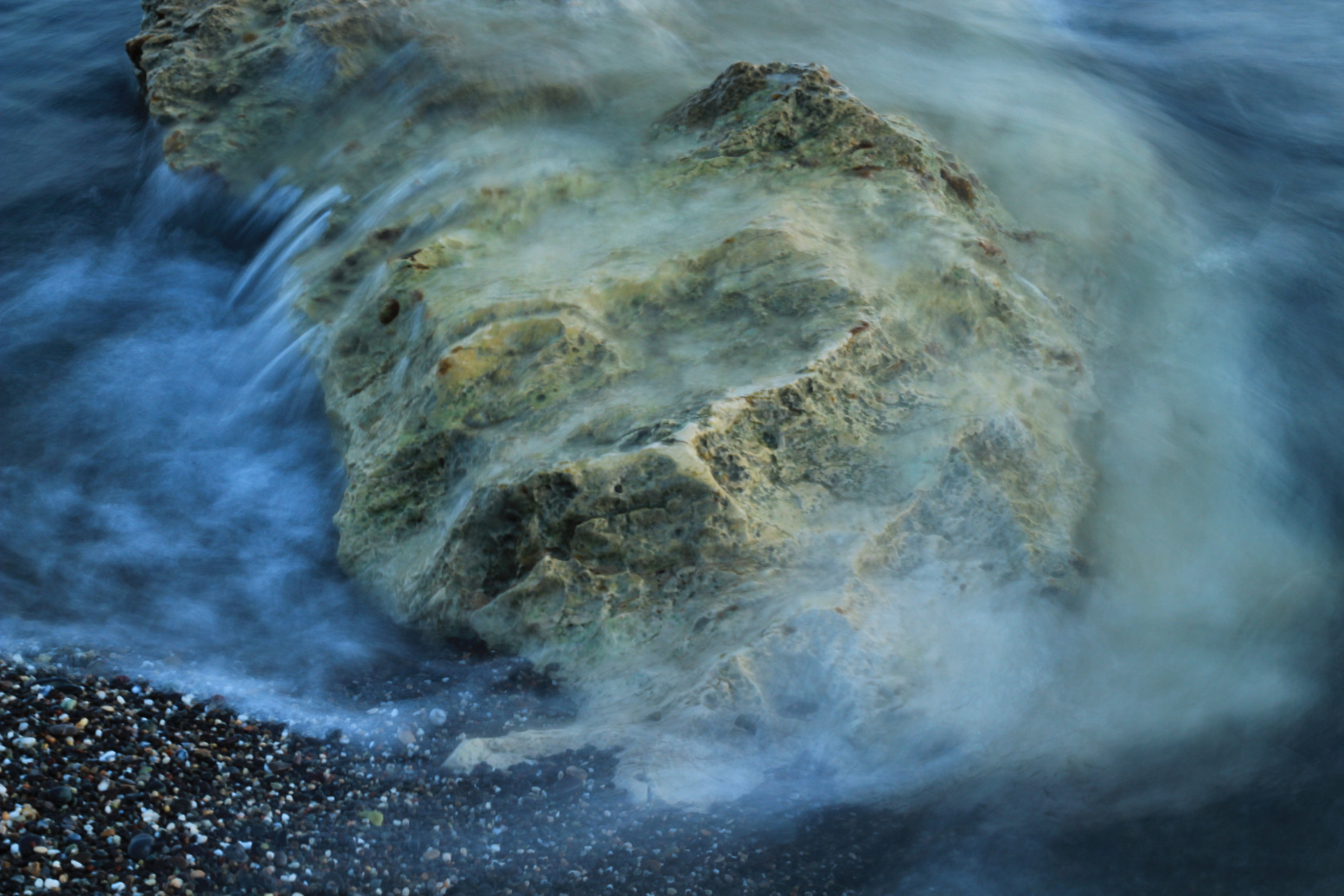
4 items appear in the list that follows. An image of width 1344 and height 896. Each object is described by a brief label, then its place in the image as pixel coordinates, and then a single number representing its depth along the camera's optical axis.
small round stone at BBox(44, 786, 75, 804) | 3.50
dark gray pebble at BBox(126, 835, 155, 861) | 3.40
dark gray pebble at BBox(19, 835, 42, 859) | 3.26
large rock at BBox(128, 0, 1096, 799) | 4.02
